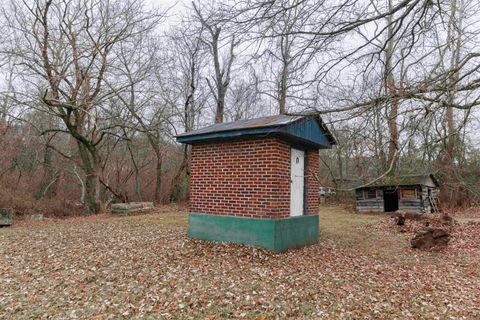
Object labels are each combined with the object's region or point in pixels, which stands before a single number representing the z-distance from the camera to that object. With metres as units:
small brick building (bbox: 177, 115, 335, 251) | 6.19
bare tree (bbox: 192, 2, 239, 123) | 19.52
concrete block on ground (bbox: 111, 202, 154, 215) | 13.00
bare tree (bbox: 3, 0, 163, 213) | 11.07
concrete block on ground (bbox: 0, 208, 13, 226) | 9.51
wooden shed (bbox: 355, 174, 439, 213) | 15.33
